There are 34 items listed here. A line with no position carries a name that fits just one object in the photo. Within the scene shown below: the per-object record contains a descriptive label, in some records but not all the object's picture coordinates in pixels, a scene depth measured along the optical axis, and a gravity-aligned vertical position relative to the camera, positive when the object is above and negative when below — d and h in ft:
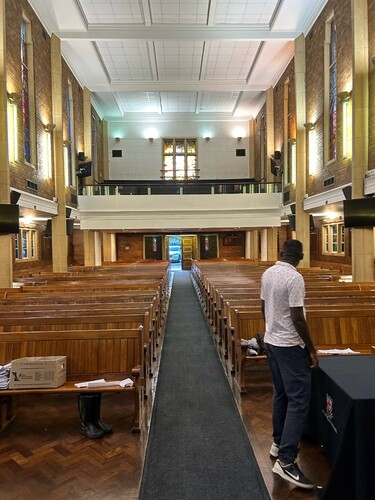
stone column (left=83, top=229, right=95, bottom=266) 54.24 -0.23
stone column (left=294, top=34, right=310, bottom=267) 43.65 +11.57
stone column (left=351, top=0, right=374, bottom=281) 28.94 +9.92
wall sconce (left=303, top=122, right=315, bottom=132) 42.22 +13.04
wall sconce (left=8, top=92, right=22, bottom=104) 31.42 +12.44
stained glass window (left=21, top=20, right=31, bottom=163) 35.99 +14.44
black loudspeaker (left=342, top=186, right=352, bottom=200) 30.22 +3.98
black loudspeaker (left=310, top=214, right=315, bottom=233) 44.34 +2.01
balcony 51.06 +5.05
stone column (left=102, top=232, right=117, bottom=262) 67.51 -0.34
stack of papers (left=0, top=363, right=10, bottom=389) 10.68 -3.69
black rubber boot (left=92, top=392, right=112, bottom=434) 10.61 -4.88
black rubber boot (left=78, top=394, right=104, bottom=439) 10.42 -4.78
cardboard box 10.59 -3.56
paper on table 12.46 -3.64
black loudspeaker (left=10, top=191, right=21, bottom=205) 29.11 +3.84
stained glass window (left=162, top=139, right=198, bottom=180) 77.56 +17.69
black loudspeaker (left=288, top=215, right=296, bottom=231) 44.47 +2.46
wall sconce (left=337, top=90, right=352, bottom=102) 32.60 +12.68
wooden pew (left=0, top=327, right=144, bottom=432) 11.89 -3.26
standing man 7.75 -2.26
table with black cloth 6.59 -3.50
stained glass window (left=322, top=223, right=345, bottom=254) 43.96 +0.39
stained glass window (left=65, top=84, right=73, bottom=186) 48.46 +13.96
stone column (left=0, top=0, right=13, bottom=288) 27.40 +6.23
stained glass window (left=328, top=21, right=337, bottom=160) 36.94 +14.58
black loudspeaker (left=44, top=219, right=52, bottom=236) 42.14 +2.11
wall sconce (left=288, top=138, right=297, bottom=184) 46.93 +10.48
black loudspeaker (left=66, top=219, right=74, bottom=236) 42.85 +2.25
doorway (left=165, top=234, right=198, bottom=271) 74.23 -0.57
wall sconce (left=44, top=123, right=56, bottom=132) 40.91 +12.94
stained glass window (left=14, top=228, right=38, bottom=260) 41.69 +0.27
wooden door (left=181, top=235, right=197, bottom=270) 74.23 -0.77
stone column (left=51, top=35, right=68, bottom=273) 41.98 +9.18
